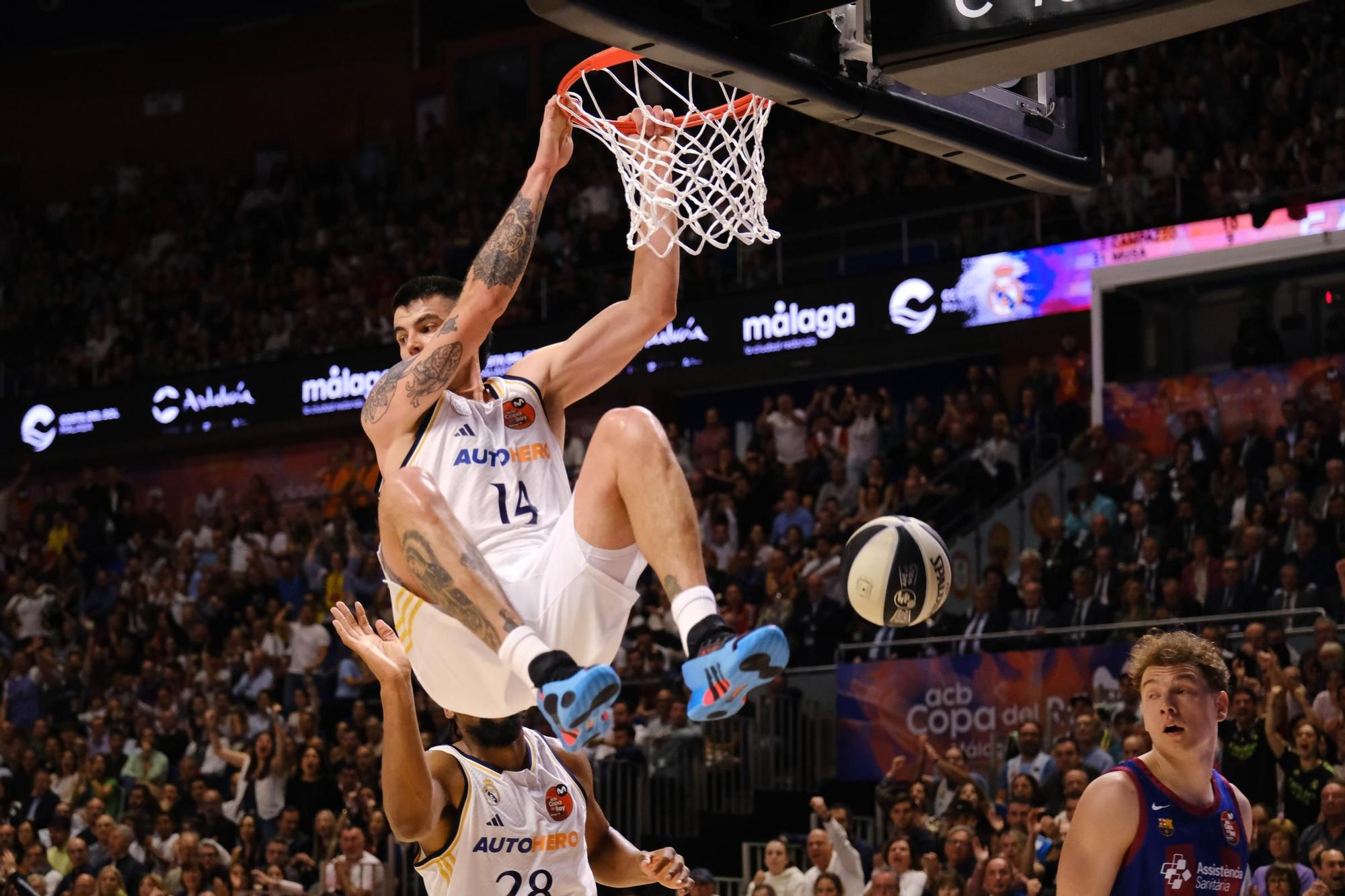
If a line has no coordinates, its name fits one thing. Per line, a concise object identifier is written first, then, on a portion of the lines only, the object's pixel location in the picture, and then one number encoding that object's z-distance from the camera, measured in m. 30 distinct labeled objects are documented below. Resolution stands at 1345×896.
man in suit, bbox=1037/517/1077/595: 13.35
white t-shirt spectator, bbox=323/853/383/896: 12.08
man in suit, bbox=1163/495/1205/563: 13.09
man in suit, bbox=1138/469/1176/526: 13.42
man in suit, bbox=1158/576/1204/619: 12.20
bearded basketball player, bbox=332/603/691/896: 5.89
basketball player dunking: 4.85
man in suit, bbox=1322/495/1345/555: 12.14
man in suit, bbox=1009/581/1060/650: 12.91
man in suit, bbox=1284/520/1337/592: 11.98
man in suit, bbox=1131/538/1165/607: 12.77
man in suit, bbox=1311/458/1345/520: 12.40
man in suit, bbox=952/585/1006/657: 13.30
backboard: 4.59
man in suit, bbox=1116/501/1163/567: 13.15
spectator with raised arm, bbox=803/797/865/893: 10.64
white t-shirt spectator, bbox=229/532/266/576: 19.05
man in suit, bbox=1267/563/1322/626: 11.68
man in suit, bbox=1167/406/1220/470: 14.00
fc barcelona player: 4.80
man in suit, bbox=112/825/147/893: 13.52
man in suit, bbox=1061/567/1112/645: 12.66
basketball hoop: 5.85
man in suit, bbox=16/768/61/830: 15.30
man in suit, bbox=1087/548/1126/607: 12.83
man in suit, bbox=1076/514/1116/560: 13.40
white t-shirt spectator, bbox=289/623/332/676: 16.38
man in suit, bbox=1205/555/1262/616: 12.07
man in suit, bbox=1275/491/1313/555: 12.35
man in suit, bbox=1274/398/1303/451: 13.50
